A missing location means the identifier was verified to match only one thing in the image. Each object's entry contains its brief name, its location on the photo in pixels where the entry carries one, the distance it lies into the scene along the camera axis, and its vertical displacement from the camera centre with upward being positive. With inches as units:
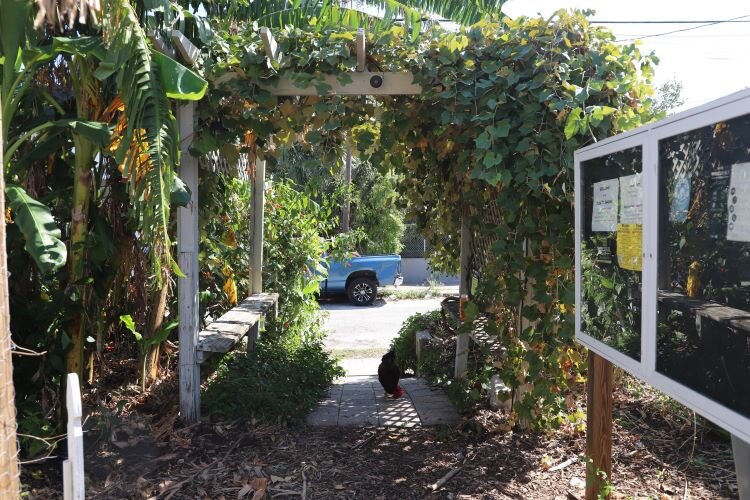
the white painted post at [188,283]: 179.6 -13.6
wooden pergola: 174.9 +11.2
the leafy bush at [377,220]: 736.3 +21.3
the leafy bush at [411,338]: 307.4 -52.0
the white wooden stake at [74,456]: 64.5 -22.8
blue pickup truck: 621.0 -41.4
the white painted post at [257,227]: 297.0 +5.2
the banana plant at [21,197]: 124.3 +8.9
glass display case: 67.1 -2.4
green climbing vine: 148.3 +33.0
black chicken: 217.6 -48.0
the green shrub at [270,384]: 184.1 -47.1
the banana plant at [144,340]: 195.2 -33.2
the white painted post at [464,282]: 237.9 -18.1
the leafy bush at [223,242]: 225.3 -2.1
